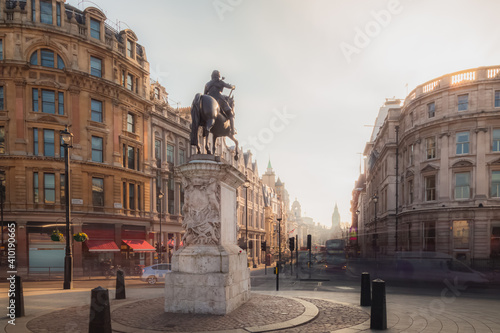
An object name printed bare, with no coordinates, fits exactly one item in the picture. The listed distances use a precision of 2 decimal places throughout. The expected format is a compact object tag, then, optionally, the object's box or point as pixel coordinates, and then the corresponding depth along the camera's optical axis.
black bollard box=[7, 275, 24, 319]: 9.46
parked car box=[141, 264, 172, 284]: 24.05
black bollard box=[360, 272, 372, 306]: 11.23
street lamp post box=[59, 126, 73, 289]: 17.09
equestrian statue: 10.22
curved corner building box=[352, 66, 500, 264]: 29.64
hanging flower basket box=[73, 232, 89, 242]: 21.00
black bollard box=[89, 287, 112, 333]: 6.67
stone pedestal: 8.95
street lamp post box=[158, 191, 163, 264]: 30.92
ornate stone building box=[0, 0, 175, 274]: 27.59
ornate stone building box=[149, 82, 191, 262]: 38.75
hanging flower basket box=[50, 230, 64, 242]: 20.84
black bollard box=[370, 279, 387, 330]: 8.19
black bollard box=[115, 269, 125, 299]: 12.46
